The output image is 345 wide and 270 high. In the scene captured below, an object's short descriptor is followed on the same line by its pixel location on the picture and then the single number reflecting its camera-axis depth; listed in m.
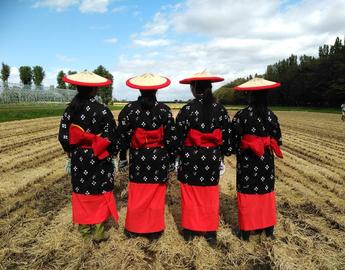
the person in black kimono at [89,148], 4.55
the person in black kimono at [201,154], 4.75
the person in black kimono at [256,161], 4.84
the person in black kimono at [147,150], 4.70
